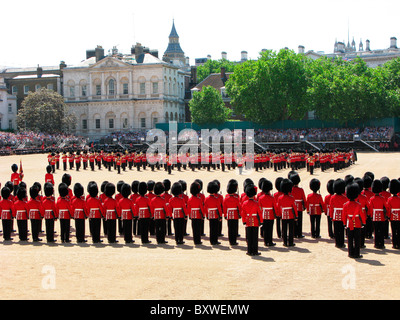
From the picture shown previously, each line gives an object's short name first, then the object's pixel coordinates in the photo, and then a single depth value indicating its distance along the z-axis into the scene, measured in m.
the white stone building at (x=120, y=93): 74.19
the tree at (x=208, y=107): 65.75
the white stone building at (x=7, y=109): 73.19
